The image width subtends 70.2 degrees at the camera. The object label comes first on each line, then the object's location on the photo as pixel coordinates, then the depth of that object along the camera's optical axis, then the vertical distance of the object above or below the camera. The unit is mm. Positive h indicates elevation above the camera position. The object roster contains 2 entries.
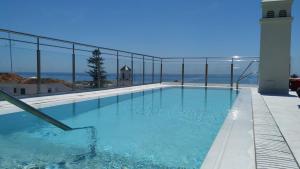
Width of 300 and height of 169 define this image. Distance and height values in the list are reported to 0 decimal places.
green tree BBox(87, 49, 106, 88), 7495 +260
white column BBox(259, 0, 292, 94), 6613 +1003
